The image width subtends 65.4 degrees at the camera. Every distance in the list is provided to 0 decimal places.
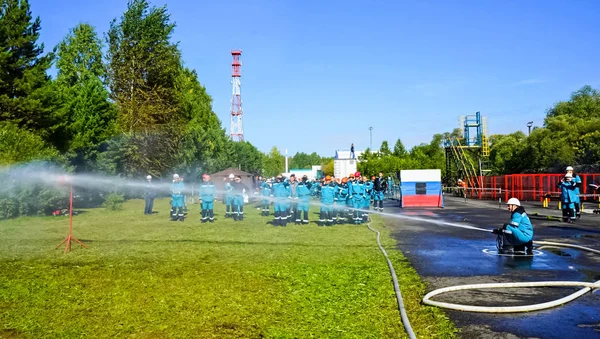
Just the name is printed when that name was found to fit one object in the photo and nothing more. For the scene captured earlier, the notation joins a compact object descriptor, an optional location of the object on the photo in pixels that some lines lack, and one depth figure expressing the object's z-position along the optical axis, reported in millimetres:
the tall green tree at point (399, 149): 73750
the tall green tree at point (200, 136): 47069
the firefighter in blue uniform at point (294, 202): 19547
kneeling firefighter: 10695
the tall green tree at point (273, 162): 127700
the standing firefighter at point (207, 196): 20297
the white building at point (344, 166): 66181
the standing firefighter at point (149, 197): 25203
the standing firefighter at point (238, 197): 21109
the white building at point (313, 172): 95000
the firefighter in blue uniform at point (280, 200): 19016
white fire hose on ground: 6352
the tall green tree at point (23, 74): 27328
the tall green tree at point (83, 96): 32812
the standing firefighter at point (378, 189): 24109
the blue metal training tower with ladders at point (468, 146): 45688
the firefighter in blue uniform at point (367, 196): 19797
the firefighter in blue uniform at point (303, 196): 19109
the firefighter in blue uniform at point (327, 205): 18922
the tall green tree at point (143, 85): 40844
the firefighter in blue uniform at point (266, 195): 23359
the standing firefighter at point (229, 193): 21705
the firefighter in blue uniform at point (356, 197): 19406
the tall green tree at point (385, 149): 77000
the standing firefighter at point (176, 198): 20797
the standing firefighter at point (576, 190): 18062
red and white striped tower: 78438
